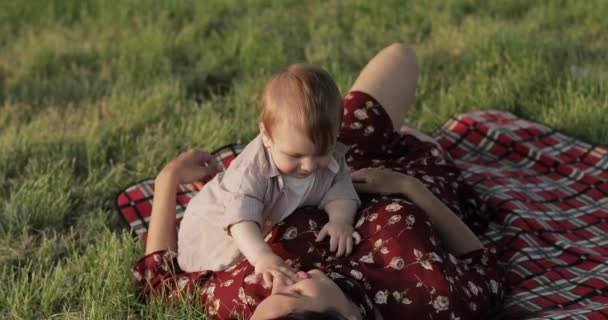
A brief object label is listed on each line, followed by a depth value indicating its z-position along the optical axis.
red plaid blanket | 2.84
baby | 2.34
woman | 2.21
